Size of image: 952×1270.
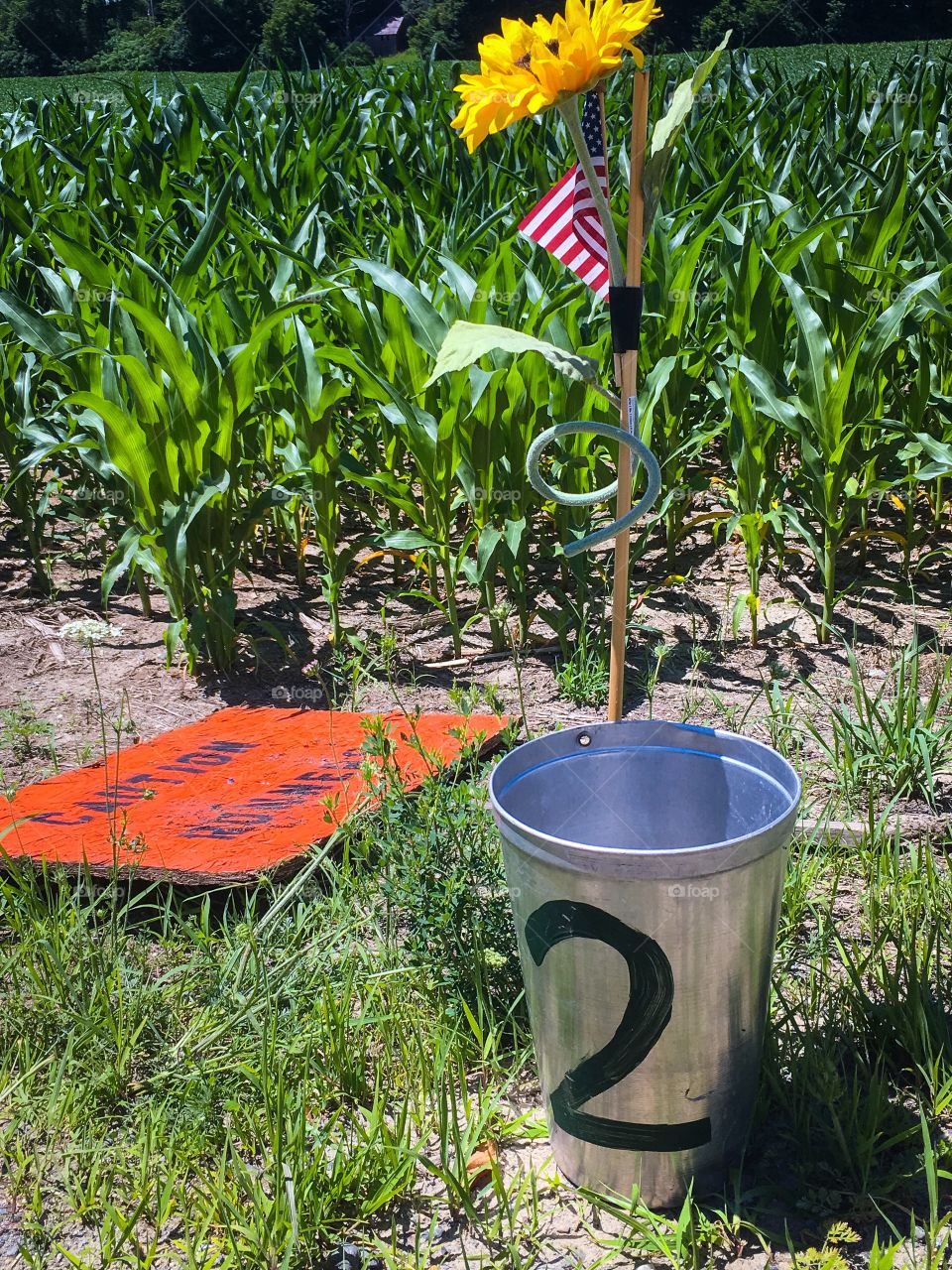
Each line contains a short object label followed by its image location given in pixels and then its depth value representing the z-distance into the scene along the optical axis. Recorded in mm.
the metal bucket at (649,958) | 1352
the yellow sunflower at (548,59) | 1267
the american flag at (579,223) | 1550
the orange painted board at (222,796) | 2115
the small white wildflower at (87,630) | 2121
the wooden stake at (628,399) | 1400
